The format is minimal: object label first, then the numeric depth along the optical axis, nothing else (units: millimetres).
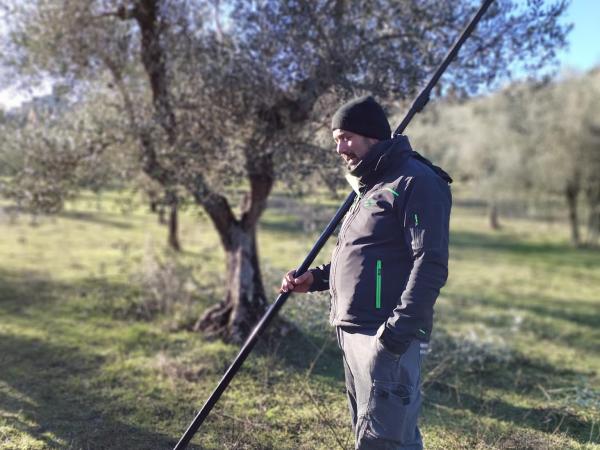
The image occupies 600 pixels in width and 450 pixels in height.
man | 2980
